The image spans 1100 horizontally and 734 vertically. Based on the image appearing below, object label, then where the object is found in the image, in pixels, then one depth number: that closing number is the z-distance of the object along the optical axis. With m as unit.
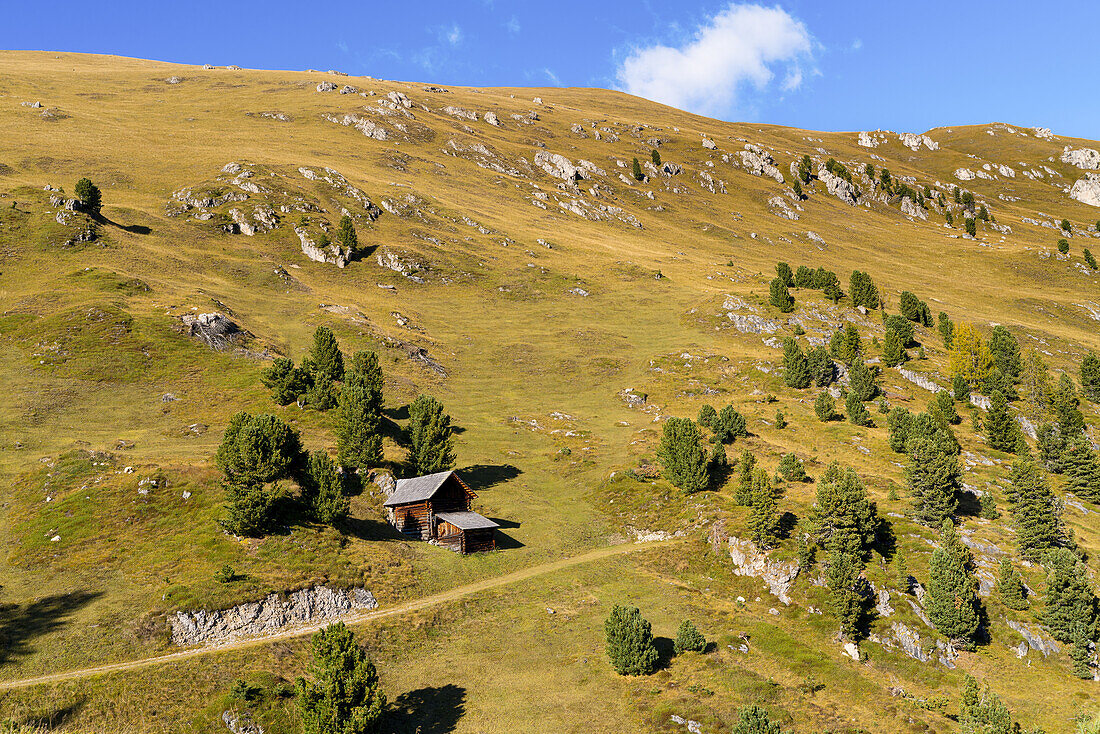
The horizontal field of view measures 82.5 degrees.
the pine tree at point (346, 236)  151.88
